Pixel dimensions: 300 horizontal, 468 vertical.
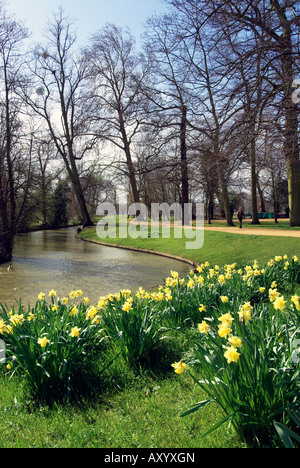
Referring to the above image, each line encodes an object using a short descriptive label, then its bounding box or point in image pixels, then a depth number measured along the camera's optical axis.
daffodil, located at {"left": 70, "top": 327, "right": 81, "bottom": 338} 2.94
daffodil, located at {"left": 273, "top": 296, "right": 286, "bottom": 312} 2.61
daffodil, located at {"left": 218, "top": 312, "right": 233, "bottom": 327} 2.38
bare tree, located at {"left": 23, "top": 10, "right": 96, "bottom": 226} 30.02
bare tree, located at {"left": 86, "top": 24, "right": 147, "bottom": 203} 29.80
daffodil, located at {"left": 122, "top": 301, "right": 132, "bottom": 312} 3.45
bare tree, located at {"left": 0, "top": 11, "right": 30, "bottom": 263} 16.59
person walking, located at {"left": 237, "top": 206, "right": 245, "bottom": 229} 21.68
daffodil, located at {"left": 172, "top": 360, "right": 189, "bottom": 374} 2.26
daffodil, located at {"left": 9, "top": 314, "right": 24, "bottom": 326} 3.41
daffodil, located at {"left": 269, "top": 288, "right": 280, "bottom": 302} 2.88
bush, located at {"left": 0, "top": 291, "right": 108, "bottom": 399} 2.96
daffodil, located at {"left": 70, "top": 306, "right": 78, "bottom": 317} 3.73
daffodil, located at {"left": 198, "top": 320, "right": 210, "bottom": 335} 2.66
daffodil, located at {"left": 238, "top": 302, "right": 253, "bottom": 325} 2.51
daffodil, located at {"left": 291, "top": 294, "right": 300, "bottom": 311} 2.95
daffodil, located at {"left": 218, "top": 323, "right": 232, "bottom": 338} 2.29
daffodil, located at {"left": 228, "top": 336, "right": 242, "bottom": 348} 2.10
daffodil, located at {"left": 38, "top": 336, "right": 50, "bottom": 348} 2.84
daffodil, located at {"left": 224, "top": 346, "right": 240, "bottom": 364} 2.04
